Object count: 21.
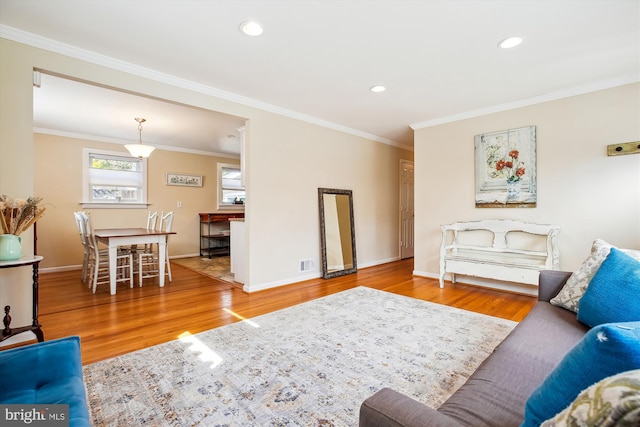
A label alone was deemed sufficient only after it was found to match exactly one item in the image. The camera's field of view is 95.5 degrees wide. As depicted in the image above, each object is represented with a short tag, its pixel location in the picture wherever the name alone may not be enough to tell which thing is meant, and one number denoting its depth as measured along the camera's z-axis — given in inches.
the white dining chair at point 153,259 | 159.9
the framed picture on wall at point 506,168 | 142.7
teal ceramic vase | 80.9
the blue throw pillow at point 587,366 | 20.8
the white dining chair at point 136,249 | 167.3
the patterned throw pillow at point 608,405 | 15.6
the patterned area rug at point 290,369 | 59.1
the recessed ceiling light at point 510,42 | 93.0
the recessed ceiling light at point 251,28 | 85.8
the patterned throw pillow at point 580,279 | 67.5
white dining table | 141.0
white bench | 131.3
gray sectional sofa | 29.0
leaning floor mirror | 178.5
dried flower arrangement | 82.9
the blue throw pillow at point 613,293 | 52.2
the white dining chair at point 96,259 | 146.4
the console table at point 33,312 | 81.0
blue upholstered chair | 39.6
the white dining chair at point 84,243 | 156.4
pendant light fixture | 176.4
